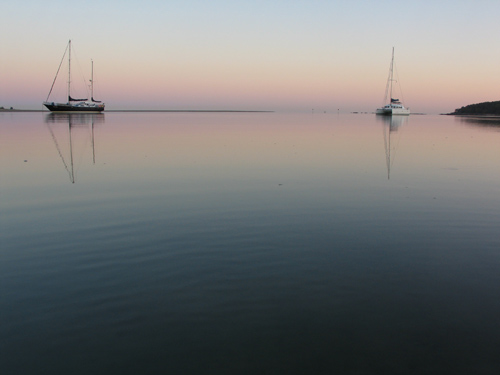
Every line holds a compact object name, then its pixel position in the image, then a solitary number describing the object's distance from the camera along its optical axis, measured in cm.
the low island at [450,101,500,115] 19429
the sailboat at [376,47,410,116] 13527
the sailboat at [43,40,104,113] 12562
